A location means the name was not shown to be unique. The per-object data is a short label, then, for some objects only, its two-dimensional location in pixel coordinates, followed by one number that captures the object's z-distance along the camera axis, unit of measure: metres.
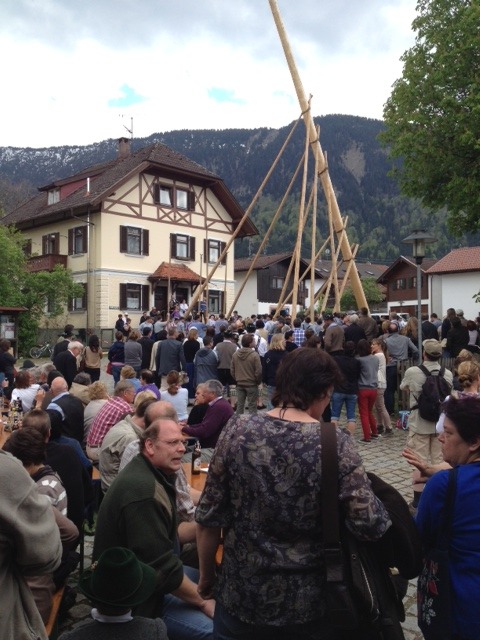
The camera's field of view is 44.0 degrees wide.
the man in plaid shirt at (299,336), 13.20
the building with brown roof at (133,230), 30.61
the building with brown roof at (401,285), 56.88
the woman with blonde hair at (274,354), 10.80
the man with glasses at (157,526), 2.89
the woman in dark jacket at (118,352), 13.38
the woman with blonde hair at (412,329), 13.35
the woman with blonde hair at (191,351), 12.97
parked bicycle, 24.88
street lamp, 11.60
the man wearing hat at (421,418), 6.80
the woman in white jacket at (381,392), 10.20
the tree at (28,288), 25.38
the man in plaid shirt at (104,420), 6.10
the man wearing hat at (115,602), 2.25
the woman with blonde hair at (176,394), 8.25
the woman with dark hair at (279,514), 2.20
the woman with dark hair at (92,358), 12.02
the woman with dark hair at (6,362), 11.20
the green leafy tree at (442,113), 16.27
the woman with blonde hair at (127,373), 8.05
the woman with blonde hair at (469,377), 6.18
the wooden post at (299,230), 16.69
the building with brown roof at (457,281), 45.16
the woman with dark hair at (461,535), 2.41
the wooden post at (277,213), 18.16
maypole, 15.73
